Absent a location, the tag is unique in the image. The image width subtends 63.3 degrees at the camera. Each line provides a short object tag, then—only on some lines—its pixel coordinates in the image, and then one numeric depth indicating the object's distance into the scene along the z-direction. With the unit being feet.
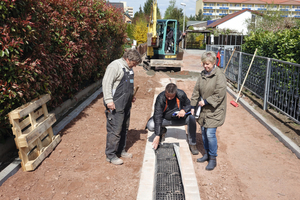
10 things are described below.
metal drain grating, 10.95
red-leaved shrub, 11.63
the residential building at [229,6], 293.64
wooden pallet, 11.42
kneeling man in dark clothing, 13.58
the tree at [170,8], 209.52
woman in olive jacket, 11.94
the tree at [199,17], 335.26
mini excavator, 48.57
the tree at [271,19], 75.23
